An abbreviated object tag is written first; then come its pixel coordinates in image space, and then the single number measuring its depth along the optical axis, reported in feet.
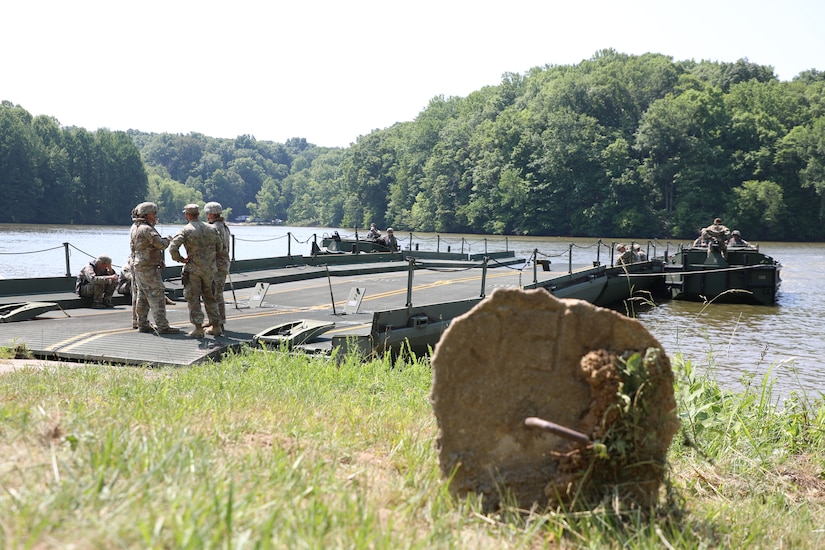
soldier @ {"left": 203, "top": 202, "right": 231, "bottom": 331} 36.35
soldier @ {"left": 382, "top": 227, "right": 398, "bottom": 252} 96.53
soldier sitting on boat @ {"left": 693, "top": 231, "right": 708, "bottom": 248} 93.09
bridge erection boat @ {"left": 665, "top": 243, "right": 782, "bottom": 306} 86.48
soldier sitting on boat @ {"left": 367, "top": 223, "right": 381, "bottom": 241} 98.22
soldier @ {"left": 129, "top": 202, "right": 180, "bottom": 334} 35.94
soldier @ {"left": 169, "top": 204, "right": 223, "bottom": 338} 35.32
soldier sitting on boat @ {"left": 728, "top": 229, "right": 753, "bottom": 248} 95.45
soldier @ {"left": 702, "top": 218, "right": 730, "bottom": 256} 88.63
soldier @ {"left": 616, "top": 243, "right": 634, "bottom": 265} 88.82
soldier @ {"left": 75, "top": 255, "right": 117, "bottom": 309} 48.65
